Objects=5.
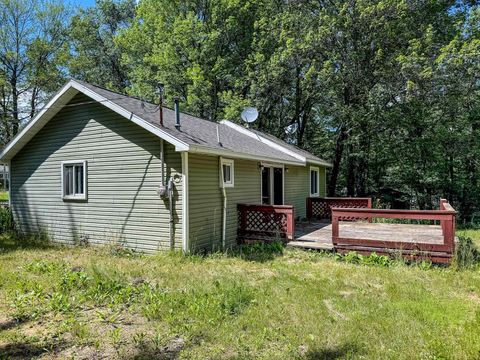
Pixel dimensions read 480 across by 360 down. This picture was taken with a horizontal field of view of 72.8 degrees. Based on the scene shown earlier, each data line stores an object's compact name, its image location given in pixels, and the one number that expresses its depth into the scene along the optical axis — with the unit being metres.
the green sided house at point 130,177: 7.48
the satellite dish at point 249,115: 12.65
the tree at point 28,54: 21.12
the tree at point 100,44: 23.56
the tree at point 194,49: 18.88
